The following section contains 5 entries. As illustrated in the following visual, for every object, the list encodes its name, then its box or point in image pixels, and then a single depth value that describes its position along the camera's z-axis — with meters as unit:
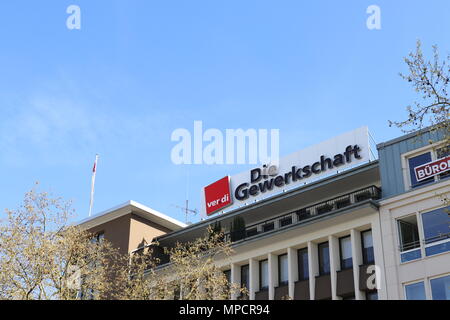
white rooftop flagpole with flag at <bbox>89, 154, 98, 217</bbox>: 58.81
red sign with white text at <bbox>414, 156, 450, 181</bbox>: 37.88
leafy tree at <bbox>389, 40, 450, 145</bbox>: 20.73
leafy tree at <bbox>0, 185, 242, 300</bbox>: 26.91
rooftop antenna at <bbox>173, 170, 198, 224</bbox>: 60.97
